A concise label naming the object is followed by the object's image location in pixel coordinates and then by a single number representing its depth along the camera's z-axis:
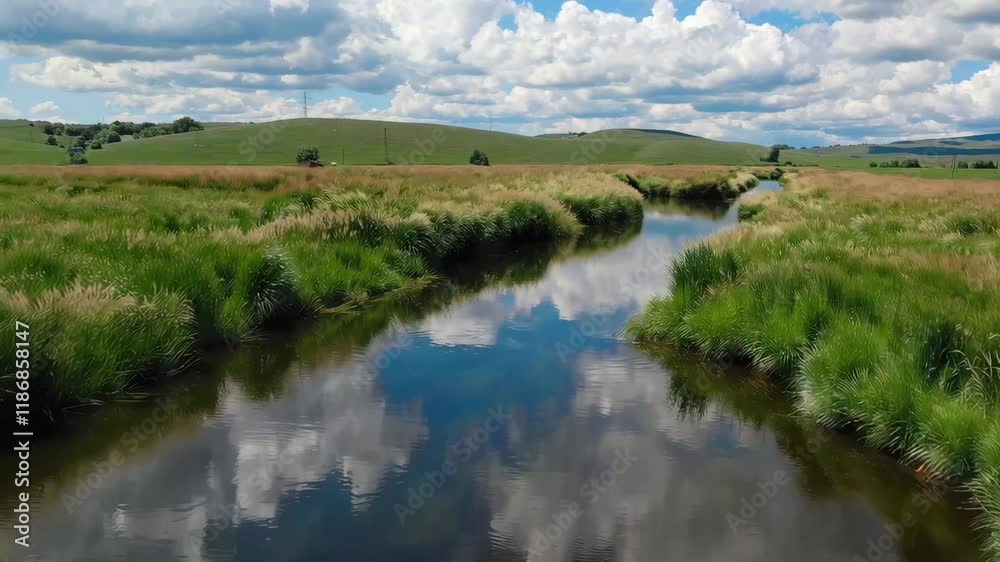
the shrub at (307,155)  104.56
